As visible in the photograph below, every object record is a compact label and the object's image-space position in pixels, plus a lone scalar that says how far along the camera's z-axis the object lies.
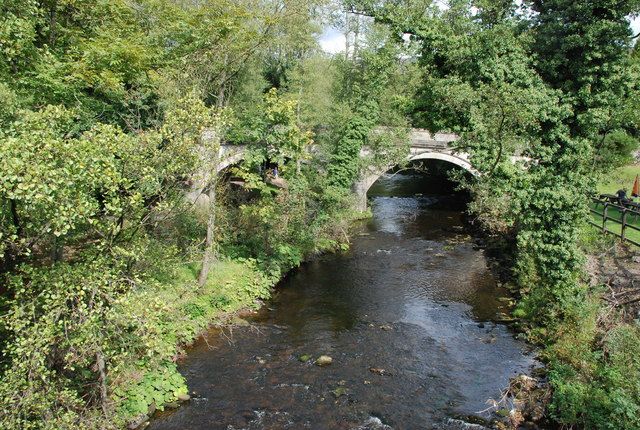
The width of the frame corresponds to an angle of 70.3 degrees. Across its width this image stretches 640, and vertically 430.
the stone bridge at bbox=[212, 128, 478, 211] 33.84
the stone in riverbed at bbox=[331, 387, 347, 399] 13.62
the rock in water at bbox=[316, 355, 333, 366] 15.26
